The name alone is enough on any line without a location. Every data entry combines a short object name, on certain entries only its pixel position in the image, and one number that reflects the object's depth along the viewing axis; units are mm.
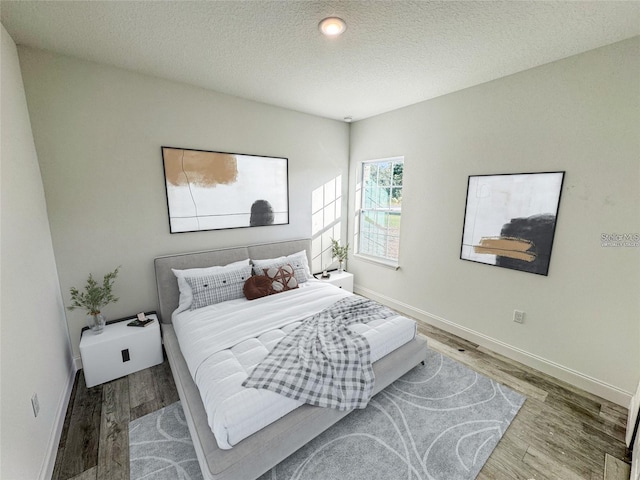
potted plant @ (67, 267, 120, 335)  2279
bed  1375
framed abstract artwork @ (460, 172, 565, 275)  2320
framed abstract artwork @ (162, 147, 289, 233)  2738
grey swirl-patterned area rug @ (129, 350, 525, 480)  1574
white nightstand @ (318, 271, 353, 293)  3865
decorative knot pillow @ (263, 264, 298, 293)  2934
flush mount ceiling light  1687
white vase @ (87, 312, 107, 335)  2303
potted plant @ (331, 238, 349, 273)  4172
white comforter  1448
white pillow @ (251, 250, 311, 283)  3088
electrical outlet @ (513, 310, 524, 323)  2574
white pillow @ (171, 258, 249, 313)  2580
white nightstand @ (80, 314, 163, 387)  2203
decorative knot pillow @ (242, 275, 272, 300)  2750
